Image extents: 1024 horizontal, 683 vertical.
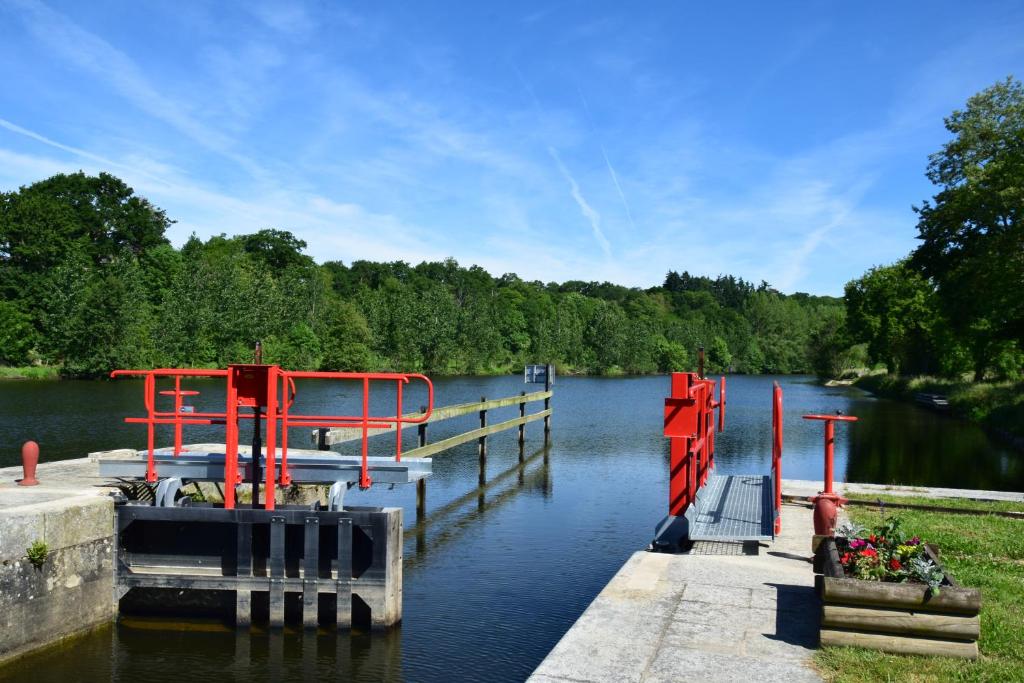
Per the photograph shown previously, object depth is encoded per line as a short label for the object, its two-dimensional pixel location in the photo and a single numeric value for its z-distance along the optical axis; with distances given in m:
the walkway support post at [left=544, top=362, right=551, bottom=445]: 32.60
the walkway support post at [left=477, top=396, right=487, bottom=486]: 23.73
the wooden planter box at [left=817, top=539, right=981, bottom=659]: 6.82
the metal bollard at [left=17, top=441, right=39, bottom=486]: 11.76
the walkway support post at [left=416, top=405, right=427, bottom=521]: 18.21
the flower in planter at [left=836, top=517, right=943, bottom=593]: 6.96
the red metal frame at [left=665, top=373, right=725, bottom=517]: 12.27
